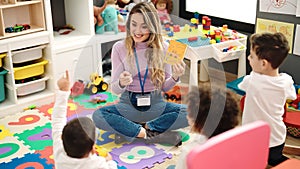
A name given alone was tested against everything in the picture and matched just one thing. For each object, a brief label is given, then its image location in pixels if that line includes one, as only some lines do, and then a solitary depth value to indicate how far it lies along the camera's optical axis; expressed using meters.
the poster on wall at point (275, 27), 2.56
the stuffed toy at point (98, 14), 2.96
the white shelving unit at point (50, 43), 2.50
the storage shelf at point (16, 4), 2.42
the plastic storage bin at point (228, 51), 2.58
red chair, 2.12
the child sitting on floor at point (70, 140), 1.35
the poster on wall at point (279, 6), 2.52
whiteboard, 2.90
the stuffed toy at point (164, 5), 3.11
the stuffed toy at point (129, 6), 3.09
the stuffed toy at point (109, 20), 2.97
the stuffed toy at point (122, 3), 3.15
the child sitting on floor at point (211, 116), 1.40
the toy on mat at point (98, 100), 2.51
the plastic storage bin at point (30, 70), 2.57
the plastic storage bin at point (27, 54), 2.55
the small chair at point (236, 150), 1.04
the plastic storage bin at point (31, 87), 2.63
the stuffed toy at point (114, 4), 2.99
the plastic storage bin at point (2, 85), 2.52
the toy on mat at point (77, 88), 2.11
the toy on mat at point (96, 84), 2.59
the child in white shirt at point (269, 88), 1.69
